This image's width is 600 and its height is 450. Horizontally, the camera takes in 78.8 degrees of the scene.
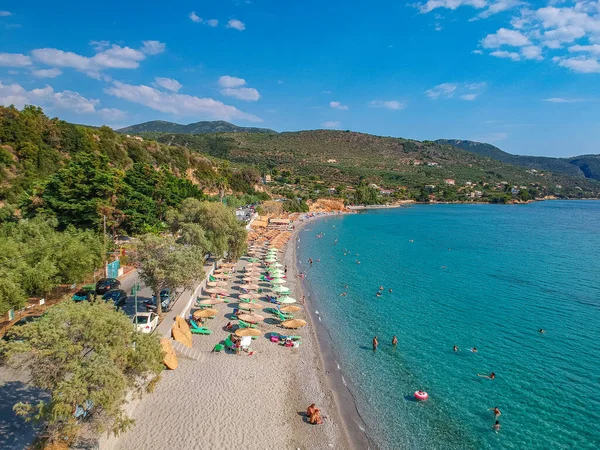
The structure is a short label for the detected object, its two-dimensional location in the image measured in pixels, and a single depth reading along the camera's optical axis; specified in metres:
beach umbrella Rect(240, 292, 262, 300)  27.10
